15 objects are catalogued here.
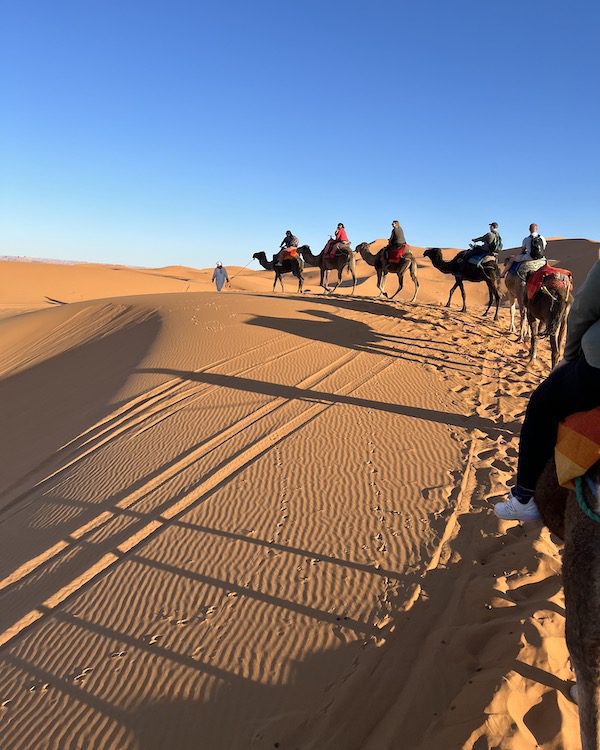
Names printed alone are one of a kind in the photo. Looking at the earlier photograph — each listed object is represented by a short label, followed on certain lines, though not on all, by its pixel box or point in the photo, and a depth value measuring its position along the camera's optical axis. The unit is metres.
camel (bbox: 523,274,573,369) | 10.23
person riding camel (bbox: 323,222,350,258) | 21.47
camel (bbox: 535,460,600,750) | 1.94
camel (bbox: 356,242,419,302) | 18.34
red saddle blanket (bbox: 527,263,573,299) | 10.28
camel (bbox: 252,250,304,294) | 23.01
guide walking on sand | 25.92
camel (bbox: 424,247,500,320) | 16.33
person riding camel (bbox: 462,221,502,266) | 15.84
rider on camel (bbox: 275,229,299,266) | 22.60
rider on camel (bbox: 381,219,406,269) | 17.39
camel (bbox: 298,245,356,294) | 21.38
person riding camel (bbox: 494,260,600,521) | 2.18
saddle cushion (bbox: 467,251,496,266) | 16.12
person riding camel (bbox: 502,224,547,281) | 12.26
